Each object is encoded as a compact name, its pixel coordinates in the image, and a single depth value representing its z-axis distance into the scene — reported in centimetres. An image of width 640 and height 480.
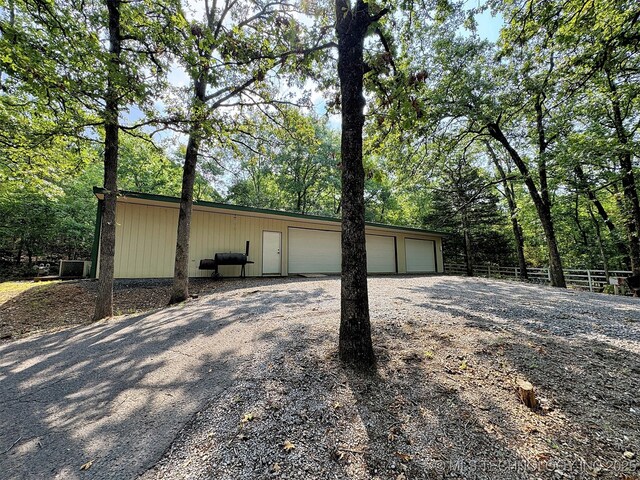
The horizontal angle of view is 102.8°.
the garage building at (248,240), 796
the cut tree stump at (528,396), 185
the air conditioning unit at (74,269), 886
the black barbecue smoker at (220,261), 858
